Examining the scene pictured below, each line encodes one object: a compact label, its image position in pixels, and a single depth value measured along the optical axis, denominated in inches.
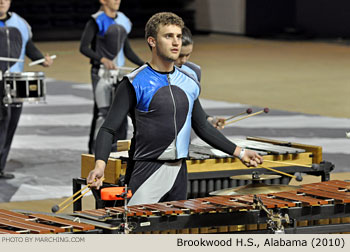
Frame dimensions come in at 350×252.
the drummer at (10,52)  677.4
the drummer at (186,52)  504.2
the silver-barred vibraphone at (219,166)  489.2
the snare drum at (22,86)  671.8
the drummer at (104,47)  714.4
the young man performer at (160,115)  386.9
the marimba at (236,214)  350.1
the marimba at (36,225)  319.6
